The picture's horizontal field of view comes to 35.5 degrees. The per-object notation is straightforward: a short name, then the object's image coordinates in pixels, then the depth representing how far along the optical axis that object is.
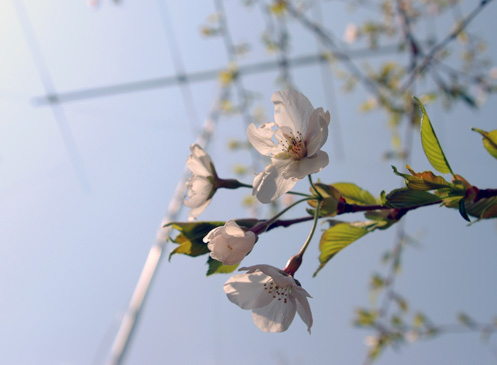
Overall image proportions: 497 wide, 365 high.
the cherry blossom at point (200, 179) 0.33
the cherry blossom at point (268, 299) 0.29
